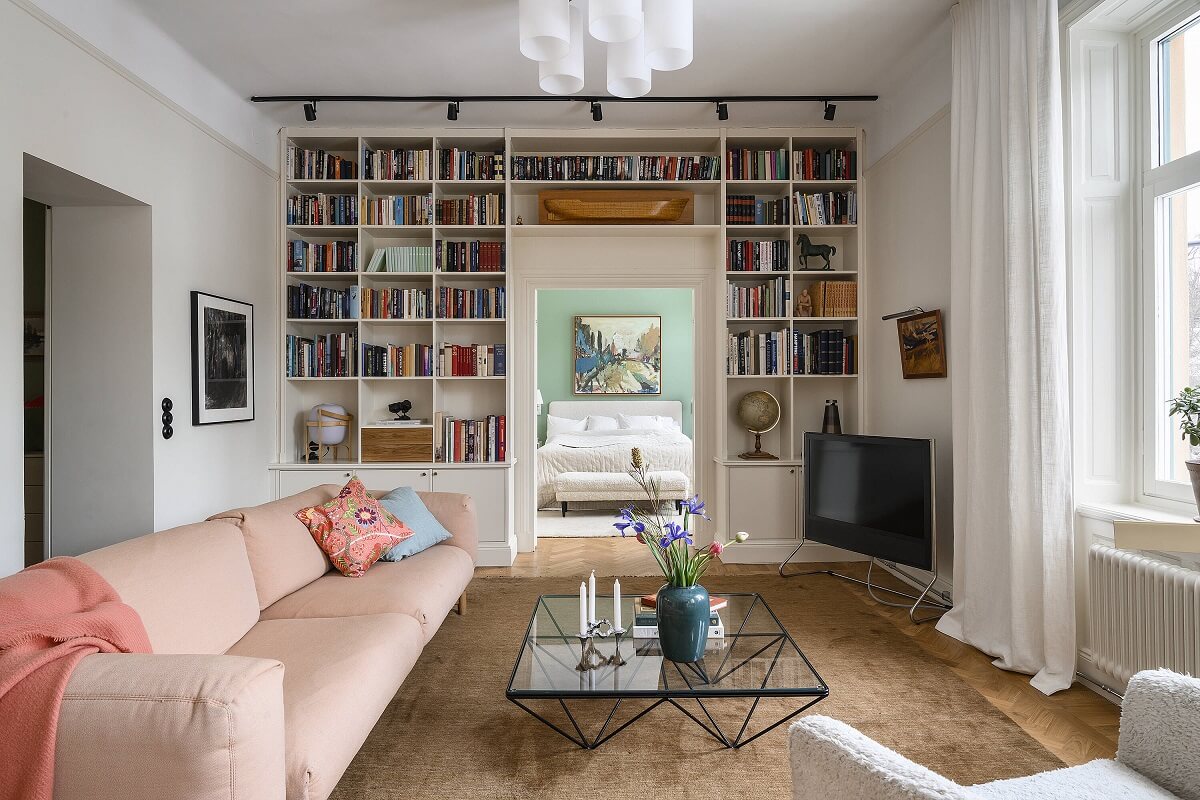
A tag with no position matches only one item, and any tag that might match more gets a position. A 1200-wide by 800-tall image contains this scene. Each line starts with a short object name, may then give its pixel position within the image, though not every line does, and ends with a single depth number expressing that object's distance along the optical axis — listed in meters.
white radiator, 2.12
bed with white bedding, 6.53
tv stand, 3.53
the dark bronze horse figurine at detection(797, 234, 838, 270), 4.75
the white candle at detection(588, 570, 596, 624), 2.41
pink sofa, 1.24
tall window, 2.52
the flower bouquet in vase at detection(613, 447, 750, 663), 2.13
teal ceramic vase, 2.13
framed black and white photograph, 3.70
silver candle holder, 2.16
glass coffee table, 1.96
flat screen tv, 3.54
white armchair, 0.95
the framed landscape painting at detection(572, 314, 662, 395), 8.56
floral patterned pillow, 2.89
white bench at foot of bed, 6.37
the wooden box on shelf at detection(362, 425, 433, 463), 4.66
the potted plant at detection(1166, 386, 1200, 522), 2.20
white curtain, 2.66
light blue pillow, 3.18
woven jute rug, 2.02
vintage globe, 4.78
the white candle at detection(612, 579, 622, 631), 2.32
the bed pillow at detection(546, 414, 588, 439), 8.18
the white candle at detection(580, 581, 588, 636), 2.32
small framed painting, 3.73
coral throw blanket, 1.23
